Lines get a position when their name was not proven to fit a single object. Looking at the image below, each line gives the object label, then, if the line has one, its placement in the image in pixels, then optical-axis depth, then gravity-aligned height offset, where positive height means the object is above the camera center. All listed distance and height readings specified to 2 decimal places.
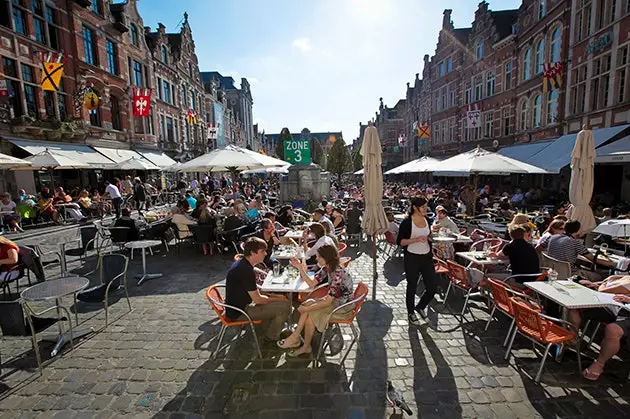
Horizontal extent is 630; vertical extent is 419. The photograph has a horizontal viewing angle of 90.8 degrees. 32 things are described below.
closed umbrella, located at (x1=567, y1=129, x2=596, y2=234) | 6.31 -0.32
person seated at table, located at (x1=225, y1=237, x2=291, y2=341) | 3.81 -1.42
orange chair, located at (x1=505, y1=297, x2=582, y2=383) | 3.33 -1.79
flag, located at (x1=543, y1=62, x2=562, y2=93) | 15.55 +4.58
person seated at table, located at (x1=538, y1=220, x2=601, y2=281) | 4.82 -1.24
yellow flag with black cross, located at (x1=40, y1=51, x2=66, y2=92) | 13.27 +4.72
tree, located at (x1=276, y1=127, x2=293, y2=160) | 51.03 +6.49
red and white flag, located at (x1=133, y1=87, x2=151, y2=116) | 19.77 +4.82
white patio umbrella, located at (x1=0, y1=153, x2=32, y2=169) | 10.22 +0.68
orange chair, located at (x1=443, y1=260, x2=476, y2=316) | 4.94 -1.75
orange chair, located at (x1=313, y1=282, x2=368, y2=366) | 3.76 -1.72
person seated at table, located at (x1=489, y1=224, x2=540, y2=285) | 4.55 -1.27
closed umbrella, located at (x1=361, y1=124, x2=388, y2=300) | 6.05 -0.21
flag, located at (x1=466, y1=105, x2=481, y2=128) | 21.02 +3.47
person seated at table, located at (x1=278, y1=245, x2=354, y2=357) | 3.84 -1.63
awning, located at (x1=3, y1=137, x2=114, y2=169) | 14.62 +1.59
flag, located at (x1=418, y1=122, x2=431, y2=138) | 27.83 +3.48
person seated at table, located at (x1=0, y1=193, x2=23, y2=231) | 11.41 -1.14
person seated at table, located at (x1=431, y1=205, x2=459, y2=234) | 7.29 -1.27
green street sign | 16.25 +1.19
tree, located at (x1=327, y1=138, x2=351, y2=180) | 35.94 +1.85
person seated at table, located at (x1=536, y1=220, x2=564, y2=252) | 5.38 -1.10
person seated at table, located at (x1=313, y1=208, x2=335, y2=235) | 7.20 -0.96
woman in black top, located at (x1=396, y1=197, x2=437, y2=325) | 4.61 -1.19
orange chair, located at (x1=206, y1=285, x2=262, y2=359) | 3.71 -1.73
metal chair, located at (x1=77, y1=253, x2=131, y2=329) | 4.72 -1.44
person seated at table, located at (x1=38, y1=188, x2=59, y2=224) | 12.88 -1.08
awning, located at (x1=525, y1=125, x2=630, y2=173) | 12.50 +0.77
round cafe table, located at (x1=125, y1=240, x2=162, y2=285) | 6.63 -1.44
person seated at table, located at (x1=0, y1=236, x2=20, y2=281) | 5.03 -1.21
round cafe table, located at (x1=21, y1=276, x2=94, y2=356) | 3.75 -1.37
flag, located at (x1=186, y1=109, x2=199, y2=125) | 26.97 +5.14
